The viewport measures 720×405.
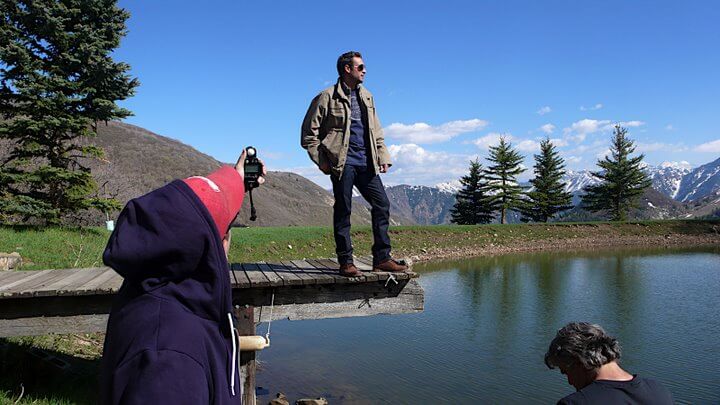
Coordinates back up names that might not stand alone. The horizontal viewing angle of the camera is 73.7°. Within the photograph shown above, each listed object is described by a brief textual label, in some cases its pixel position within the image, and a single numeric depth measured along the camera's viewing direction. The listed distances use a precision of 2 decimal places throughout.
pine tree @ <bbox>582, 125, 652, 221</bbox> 46.12
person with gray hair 2.92
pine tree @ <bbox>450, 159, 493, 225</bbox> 47.47
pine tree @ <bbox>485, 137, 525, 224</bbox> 45.16
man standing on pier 5.47
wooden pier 5.04
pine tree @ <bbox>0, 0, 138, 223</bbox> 14.16
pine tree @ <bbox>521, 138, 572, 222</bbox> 47.09
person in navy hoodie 1.11
